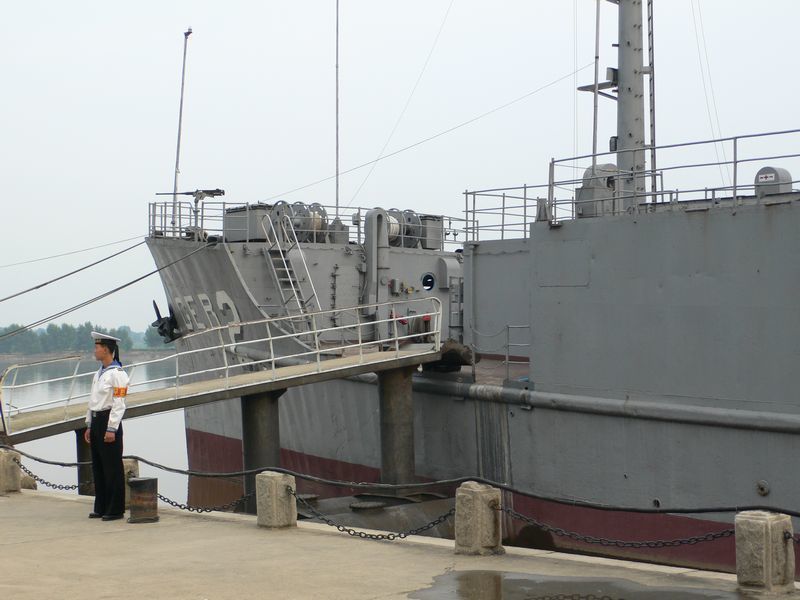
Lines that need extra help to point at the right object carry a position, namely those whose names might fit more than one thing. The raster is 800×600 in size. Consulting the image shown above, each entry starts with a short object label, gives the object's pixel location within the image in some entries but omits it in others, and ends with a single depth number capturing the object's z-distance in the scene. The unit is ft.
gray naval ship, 36.27
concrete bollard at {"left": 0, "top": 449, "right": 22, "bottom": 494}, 38.91
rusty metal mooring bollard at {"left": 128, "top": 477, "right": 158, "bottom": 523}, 31.86
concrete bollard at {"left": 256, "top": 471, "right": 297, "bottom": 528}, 30.35
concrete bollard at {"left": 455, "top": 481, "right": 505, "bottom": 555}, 25.98
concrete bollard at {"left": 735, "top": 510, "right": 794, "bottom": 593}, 21.57
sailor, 31.01
